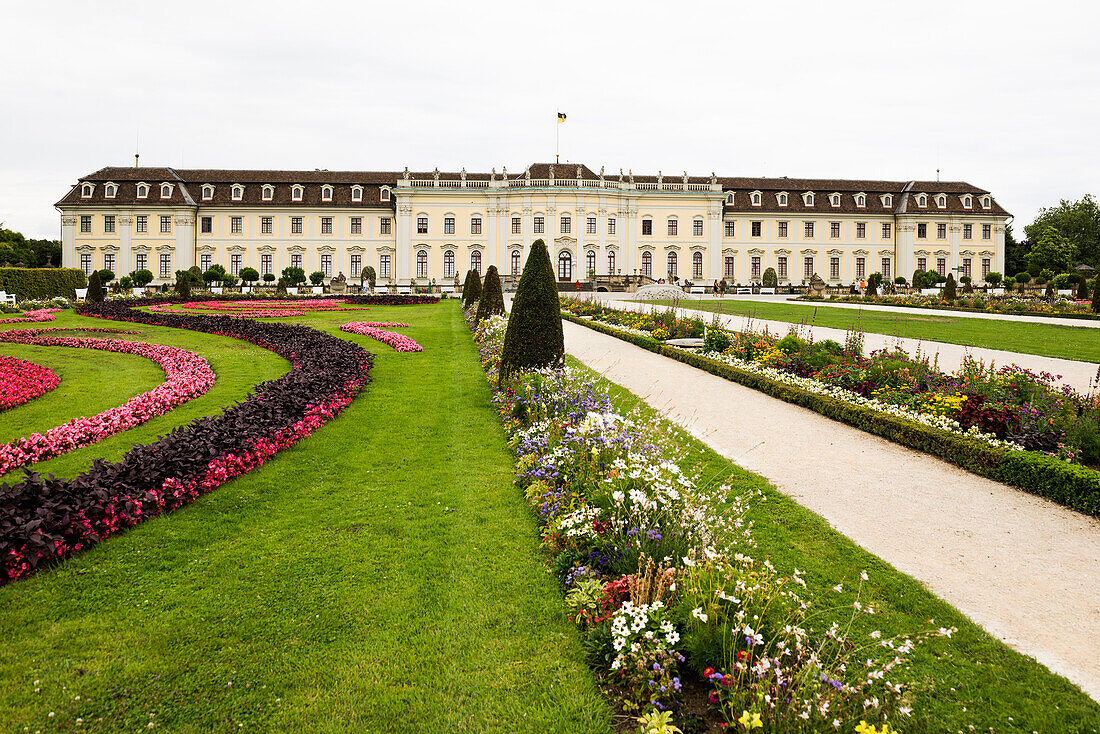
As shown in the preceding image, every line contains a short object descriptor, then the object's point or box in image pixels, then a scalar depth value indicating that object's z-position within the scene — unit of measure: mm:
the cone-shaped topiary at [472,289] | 25797
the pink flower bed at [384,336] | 14484
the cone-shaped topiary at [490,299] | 18766
